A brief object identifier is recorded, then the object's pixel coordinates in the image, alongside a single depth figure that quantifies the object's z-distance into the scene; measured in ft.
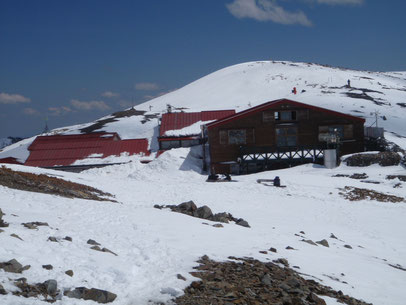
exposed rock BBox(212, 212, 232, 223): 48.26
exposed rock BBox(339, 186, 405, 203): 73.41
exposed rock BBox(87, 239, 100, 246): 30.32
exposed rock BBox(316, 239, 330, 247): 42.31
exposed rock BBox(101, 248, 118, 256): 29.19
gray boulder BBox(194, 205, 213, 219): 49.63
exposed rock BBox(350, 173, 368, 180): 90.94
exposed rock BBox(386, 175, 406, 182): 85.76
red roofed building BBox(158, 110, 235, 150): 143.33
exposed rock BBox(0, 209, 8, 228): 30.02
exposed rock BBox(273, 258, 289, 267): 31.79
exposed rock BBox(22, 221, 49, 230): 31.61
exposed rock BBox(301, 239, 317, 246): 41.65
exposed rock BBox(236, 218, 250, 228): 47.39
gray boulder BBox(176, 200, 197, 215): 52.00
